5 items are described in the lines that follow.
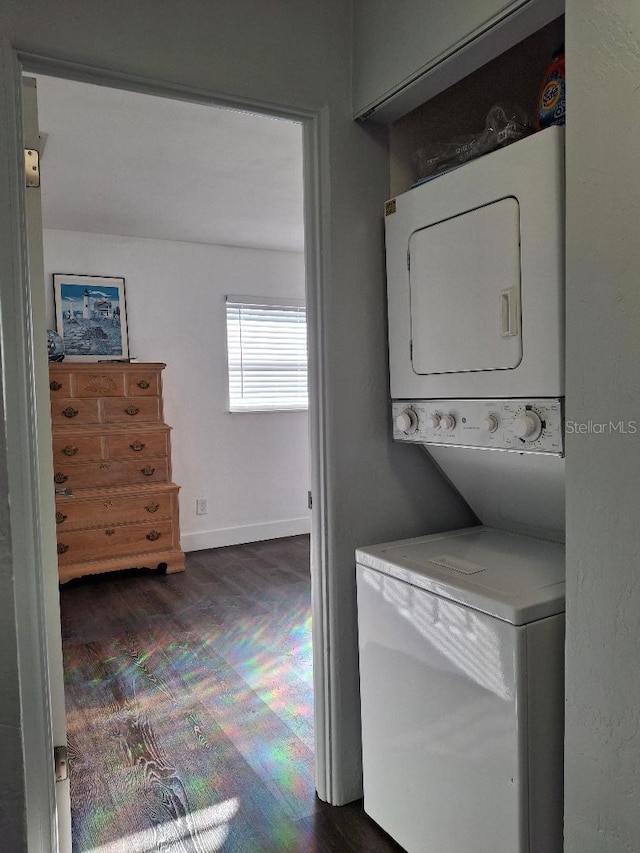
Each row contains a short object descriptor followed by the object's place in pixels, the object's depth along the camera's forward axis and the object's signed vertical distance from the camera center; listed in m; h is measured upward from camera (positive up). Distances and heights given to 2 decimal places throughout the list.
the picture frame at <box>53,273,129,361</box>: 4.32 +0.55
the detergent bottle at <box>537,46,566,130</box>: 1.39 +0.66
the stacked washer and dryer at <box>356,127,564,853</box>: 1.27 -0.45
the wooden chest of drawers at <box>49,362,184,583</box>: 4.01 -0.52
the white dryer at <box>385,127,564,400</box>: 1.29 +0.26
